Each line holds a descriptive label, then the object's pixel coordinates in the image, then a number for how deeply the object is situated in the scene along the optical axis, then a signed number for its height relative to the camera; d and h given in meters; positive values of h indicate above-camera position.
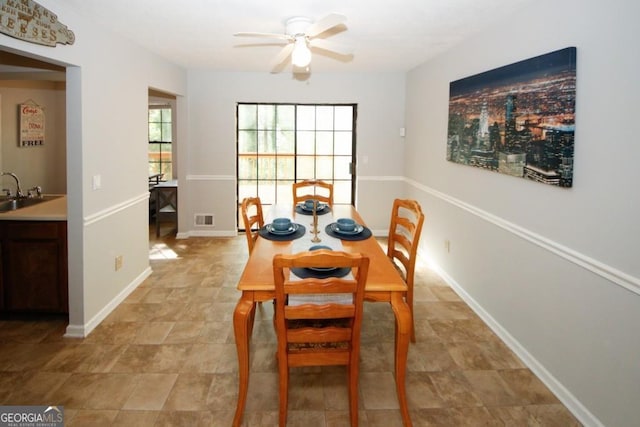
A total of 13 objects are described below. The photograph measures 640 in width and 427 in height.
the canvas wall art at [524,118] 2.52 +0.36
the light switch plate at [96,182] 3.41 -0.13
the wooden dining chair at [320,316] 2.00 -0.68
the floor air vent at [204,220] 6.50 -0.76
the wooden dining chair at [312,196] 4.60 -0.28
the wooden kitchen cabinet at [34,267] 3.38 -0.78
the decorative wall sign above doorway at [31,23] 2.40 +0.79
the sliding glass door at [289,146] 6.68 +0.32
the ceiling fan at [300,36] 3.01 +0.91
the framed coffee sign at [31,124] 5.02 +0.43
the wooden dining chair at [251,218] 3.03 -0.37
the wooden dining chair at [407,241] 3.05 -0.50
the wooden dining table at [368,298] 2.21 -0.63
